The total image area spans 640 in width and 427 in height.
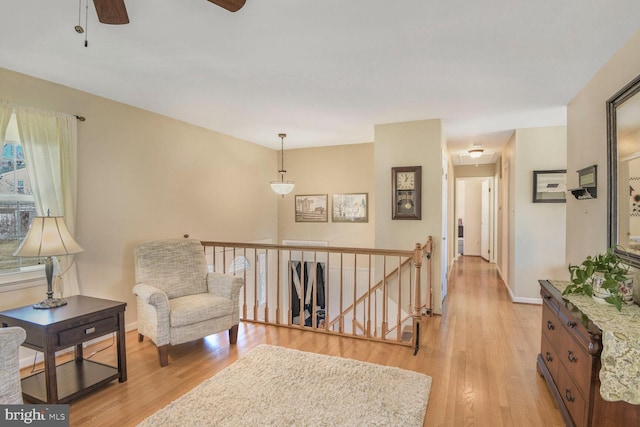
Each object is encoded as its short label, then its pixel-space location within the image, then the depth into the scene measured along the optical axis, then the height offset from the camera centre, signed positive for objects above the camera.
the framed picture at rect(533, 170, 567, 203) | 4.66 +0.33
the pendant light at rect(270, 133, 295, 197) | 5.21 +0.40
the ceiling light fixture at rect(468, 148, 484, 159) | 5.75 +1.01
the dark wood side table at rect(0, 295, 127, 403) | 2.16 -0.85
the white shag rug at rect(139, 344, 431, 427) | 2.11 -1.28
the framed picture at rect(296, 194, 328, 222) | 6.30 +0.07
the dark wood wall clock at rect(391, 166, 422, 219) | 4.48 +0.26
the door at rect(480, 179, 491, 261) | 9.07 -0.26
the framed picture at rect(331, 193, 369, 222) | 6.01 +0.07
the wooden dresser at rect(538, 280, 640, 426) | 1.62 -0.91
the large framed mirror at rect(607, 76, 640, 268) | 2.08 +0.26
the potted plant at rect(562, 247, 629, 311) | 1.91 -0.41
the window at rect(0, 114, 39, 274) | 2.84 +0.11
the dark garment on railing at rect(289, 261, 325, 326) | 6.79 -1.49
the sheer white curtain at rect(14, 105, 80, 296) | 2.87 +0.45
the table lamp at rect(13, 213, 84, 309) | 2.42 -0.22
